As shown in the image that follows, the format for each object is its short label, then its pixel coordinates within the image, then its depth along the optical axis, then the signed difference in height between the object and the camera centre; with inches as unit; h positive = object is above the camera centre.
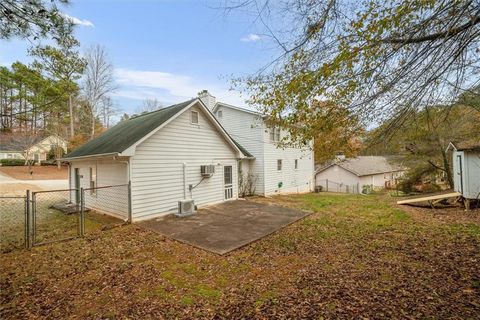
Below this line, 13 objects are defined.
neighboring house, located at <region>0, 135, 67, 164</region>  1167.0 +148.4
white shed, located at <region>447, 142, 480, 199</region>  400.2 -12.7
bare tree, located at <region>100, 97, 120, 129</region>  1073.4 +280.8
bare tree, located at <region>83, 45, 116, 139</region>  962.1 +378.9
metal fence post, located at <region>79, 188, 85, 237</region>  270.1 -59.7
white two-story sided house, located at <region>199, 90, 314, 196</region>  624.7 +33.5
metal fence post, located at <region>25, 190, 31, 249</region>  238.0 -50.8
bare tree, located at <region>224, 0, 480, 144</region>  127.6 +66.6
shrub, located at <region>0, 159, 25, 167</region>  1430.9 +60.3
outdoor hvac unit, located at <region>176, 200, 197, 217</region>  372.8 -61.8
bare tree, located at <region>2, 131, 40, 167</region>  1137.9 +156.0
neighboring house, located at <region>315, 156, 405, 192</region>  1158.3 -48.5
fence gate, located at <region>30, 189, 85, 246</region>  264.1 -71.2
